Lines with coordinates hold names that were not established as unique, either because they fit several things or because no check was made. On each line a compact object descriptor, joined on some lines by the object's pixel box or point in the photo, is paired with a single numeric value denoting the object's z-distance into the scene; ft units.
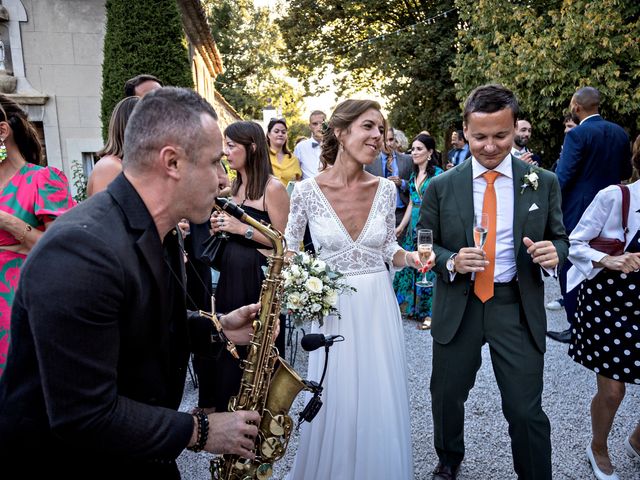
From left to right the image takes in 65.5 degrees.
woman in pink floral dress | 9.95
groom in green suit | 9.50
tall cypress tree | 29.40
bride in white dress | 10.22
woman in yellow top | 26.32
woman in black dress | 13.12
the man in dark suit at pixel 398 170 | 25.48
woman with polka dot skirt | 10.69
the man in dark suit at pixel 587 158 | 20.51
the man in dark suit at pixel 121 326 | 4.54
